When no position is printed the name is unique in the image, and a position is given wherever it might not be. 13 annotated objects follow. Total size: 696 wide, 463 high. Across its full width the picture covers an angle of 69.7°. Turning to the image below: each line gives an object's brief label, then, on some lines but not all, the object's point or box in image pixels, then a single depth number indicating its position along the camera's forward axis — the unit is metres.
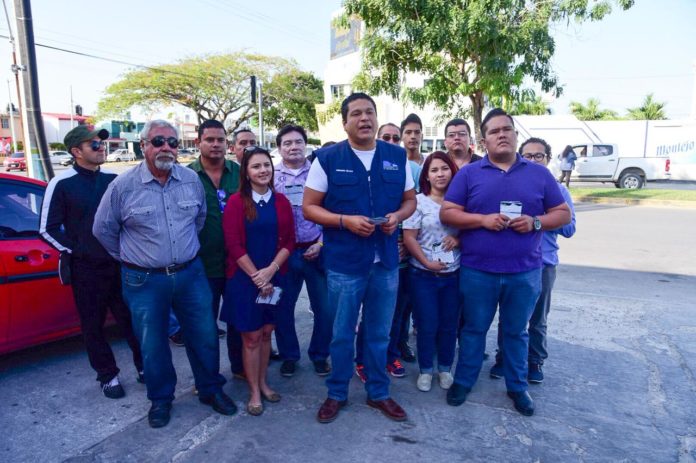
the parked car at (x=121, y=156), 50.53
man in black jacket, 3.35
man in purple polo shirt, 3.10
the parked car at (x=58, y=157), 43.68
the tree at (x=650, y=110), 39.06
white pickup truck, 18.81
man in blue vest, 3.03
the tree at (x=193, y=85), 36.16
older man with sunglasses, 2.98
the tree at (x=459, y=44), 10.52
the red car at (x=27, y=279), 3.58
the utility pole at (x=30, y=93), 7.58
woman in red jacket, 3.23
